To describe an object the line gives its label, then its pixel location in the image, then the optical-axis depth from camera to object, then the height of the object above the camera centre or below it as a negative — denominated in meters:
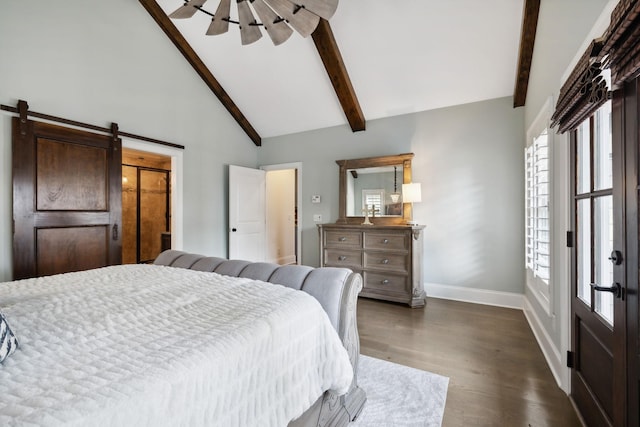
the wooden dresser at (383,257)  3.55 -0.57
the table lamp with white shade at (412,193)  3.79 +0.30
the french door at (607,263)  1.08 -0.24
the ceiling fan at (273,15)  1.94 +1.51
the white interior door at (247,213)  4.71 +0.04
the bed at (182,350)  0.63 -0.39
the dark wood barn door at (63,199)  2.66 +0.17
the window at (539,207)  2.29 +0.06
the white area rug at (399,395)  1.62 -1.18
